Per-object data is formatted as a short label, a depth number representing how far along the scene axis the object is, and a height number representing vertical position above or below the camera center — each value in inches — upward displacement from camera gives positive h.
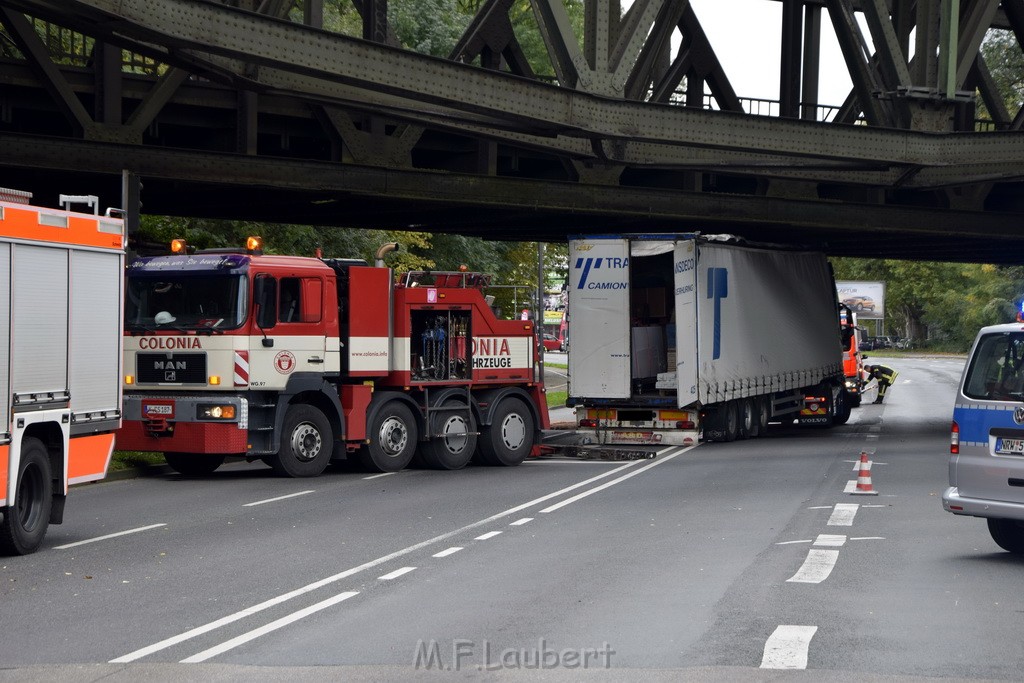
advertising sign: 4158.5 +236.7
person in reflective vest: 1878.7 +2.2
